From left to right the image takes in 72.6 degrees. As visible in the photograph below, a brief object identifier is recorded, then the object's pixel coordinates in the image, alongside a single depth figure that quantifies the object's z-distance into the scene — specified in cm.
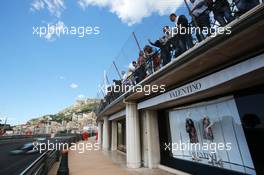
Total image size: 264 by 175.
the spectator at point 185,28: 517
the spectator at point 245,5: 363
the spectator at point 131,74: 968
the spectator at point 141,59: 834
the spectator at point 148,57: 772
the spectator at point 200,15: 456
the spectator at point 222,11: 404
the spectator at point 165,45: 614
